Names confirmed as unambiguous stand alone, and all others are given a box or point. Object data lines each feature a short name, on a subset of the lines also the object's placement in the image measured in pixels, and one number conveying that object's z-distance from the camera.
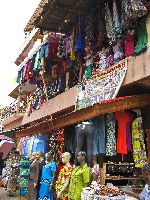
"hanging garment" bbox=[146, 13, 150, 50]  5.44
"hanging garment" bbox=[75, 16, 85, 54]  7.30
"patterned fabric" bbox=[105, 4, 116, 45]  6.02
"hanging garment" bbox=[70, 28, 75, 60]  7.57
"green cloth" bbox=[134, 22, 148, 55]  5.49
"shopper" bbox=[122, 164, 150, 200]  3.93
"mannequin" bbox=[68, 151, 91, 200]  4.87
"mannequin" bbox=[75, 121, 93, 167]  5.45
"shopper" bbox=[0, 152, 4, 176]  11.45
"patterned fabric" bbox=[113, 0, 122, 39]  5.84
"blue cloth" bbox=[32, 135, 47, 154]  7.75
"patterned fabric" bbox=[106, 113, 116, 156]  5.59
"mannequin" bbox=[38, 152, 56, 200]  6.26
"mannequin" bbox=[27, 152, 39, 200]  6.77
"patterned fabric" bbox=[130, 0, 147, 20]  5.22
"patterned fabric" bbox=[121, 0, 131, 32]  5.49
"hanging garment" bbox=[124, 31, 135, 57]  5.84
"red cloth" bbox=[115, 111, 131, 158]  5.53
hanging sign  5.90
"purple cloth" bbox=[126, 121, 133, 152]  5.57
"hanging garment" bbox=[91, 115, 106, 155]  5.71
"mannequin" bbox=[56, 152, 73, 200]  5.36
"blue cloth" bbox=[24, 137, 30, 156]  8.46
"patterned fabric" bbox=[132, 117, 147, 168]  5.40
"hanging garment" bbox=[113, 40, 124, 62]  6.13
